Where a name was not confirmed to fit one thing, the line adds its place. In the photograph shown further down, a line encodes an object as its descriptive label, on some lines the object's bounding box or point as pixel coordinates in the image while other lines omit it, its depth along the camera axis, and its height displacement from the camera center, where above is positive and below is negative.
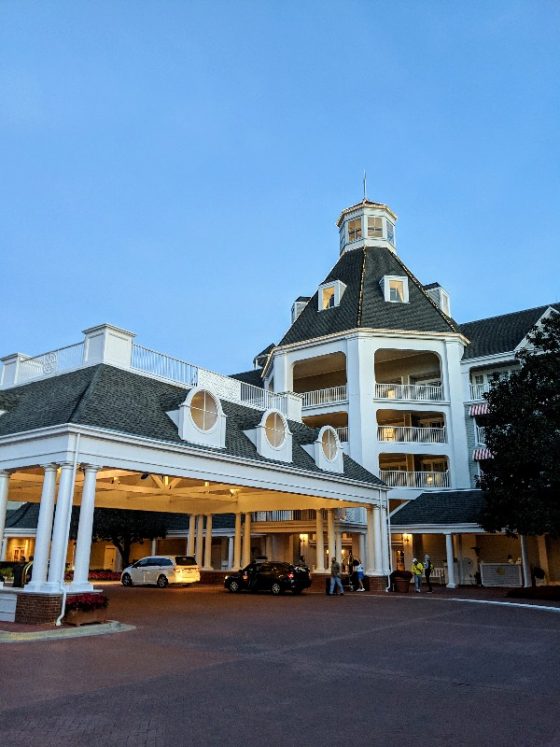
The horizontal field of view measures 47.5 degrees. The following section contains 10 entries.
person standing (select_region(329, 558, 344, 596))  25.55 -0.47
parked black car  26.11 -0.50
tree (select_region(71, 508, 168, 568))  41.12 +2.40
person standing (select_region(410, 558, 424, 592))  28.03 -0.24
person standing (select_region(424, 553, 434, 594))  28.92 -0.07
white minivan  32.81 -0.36
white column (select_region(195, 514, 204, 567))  33.00 +1.13
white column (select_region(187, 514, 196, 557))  33.69 +1.50
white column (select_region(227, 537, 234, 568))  39.00 +0.76
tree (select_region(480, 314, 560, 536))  24.64 +4.59
